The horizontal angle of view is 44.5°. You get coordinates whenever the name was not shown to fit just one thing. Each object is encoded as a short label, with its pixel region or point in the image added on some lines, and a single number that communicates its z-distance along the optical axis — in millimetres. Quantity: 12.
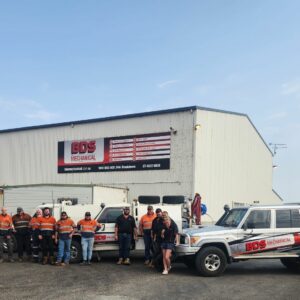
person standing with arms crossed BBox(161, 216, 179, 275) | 8774
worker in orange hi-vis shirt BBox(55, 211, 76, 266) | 9935
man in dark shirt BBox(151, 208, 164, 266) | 9246
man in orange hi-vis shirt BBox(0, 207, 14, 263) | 10461
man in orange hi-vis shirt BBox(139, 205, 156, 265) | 10128
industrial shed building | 18769
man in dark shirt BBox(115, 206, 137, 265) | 9965
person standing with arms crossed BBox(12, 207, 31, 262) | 10824
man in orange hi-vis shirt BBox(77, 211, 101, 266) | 9917
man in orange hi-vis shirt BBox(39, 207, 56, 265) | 10231
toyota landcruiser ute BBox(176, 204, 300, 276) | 8484
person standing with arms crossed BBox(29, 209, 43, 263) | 10346
